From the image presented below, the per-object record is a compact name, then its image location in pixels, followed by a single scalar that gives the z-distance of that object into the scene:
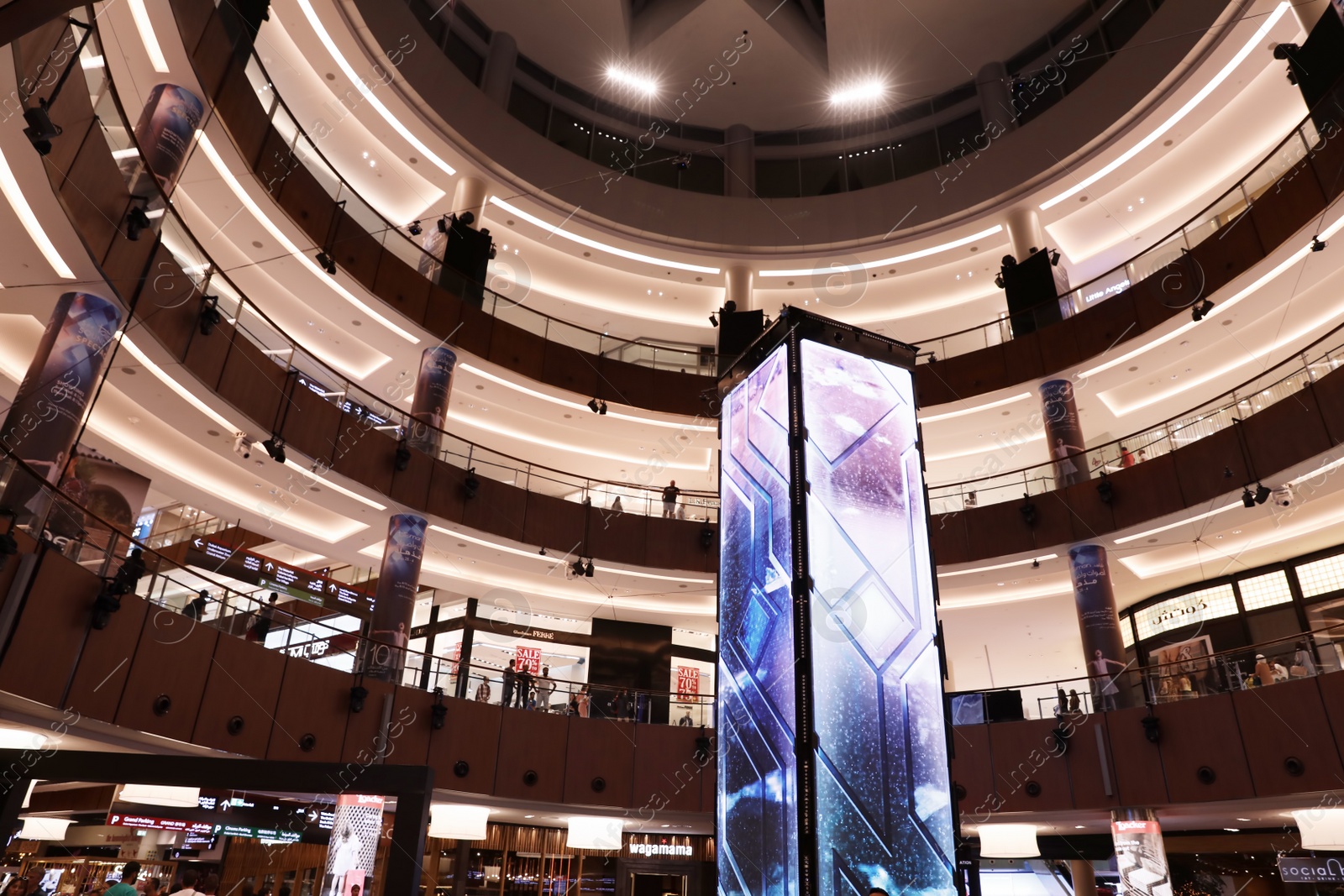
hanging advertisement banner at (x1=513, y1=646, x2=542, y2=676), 23.23
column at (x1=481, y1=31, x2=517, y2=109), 25.91
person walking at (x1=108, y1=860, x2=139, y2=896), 8.54
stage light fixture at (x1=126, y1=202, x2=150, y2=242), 11.09
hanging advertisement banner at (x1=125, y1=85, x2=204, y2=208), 13.20
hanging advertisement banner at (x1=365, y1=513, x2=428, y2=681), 15.38
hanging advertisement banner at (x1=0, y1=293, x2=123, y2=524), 10.23
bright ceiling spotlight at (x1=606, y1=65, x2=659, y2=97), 28.00
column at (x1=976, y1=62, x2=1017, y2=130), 25.52
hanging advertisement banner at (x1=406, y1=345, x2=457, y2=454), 18.55
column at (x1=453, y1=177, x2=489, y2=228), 23.59
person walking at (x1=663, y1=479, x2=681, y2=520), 21.03
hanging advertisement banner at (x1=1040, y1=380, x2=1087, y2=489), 19.12
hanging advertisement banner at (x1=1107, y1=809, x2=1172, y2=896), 14.77
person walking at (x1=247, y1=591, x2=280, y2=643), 13.19
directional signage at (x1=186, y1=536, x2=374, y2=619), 20.88
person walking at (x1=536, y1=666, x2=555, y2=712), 16.95
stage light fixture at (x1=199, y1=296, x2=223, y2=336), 13.52
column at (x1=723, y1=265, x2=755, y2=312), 26.22
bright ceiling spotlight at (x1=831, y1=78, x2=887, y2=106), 27.98
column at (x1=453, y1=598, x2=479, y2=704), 16.14
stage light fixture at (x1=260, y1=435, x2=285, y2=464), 14.99
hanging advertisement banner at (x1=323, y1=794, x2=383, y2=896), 13.88
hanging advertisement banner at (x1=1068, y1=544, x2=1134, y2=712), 15.84
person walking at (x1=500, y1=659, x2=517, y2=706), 16.62
